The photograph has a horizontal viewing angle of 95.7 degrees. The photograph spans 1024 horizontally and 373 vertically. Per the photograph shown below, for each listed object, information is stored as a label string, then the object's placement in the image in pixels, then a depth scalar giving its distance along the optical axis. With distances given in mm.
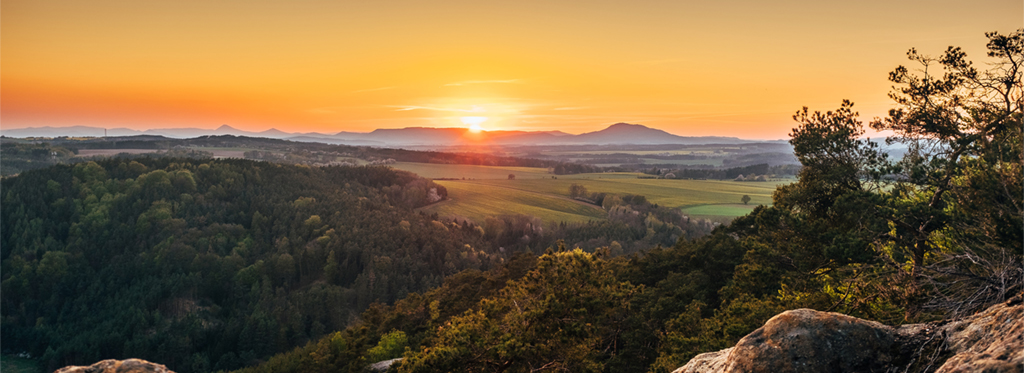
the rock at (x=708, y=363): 8773
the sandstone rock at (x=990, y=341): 5492
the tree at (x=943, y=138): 15242
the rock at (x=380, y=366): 32931
